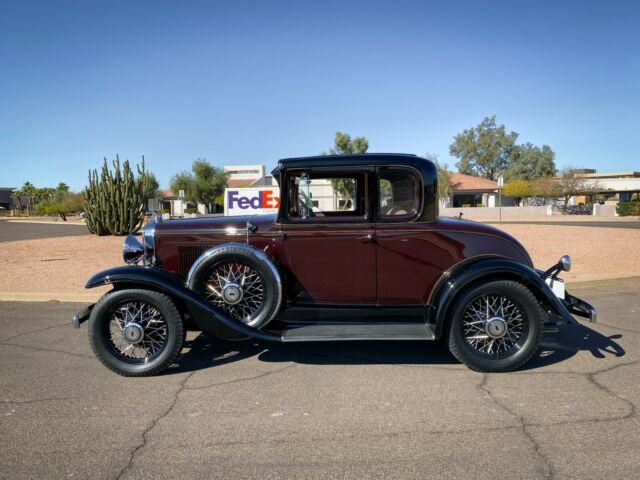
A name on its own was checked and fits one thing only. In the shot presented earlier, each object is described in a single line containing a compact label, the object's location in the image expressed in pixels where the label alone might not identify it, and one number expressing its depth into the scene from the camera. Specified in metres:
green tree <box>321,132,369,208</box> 37.88
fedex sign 12.62
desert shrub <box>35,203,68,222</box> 46.04
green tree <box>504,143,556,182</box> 63.72
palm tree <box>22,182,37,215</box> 81.31
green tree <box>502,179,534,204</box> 45.63
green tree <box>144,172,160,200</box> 55.66
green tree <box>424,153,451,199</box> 42.08
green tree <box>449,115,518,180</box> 70.12
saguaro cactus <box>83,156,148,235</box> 19.50
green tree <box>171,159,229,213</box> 57.19
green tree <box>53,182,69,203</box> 60.53
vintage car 3.85
